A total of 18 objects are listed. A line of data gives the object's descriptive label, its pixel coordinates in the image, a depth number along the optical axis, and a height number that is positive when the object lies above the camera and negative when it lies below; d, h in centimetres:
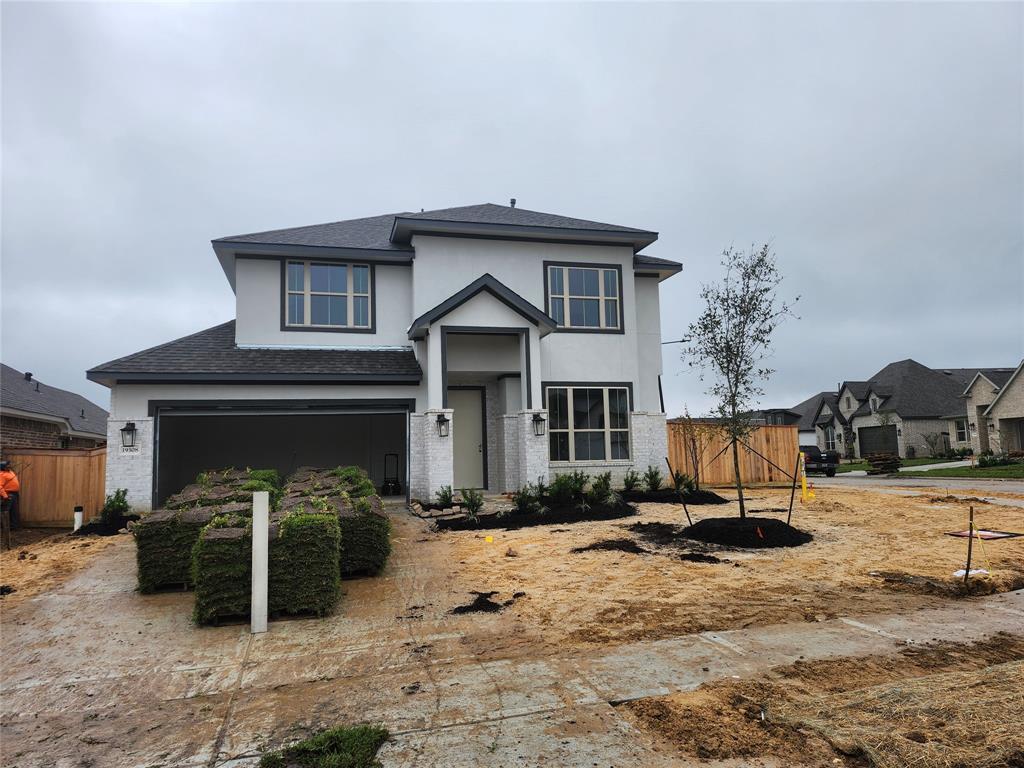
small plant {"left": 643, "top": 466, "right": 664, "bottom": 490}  1466 -113
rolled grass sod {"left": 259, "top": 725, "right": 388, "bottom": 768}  308 -167
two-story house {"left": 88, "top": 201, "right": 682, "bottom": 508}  1341 +227
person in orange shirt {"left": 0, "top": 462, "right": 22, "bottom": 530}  1153 -76
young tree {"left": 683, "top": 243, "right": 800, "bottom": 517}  986 +164
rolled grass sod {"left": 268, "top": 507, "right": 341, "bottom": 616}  589 -126
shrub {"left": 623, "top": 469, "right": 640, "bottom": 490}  1459 -117
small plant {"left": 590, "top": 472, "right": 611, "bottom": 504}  1288 -121
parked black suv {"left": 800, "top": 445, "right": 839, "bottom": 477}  2644 -148
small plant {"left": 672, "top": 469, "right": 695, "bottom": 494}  1396 -122
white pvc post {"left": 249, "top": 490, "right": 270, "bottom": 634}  553 -109
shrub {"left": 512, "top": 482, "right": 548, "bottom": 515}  1195 -137
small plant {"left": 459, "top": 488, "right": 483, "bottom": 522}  1166 -130
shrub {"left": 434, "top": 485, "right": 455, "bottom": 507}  1272 -126
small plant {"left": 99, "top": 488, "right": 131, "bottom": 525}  1191 -124
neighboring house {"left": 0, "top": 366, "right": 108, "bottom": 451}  1845 +118
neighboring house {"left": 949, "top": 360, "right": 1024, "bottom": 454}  2933 +74
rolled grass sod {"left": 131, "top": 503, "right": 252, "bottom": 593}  684 -113
